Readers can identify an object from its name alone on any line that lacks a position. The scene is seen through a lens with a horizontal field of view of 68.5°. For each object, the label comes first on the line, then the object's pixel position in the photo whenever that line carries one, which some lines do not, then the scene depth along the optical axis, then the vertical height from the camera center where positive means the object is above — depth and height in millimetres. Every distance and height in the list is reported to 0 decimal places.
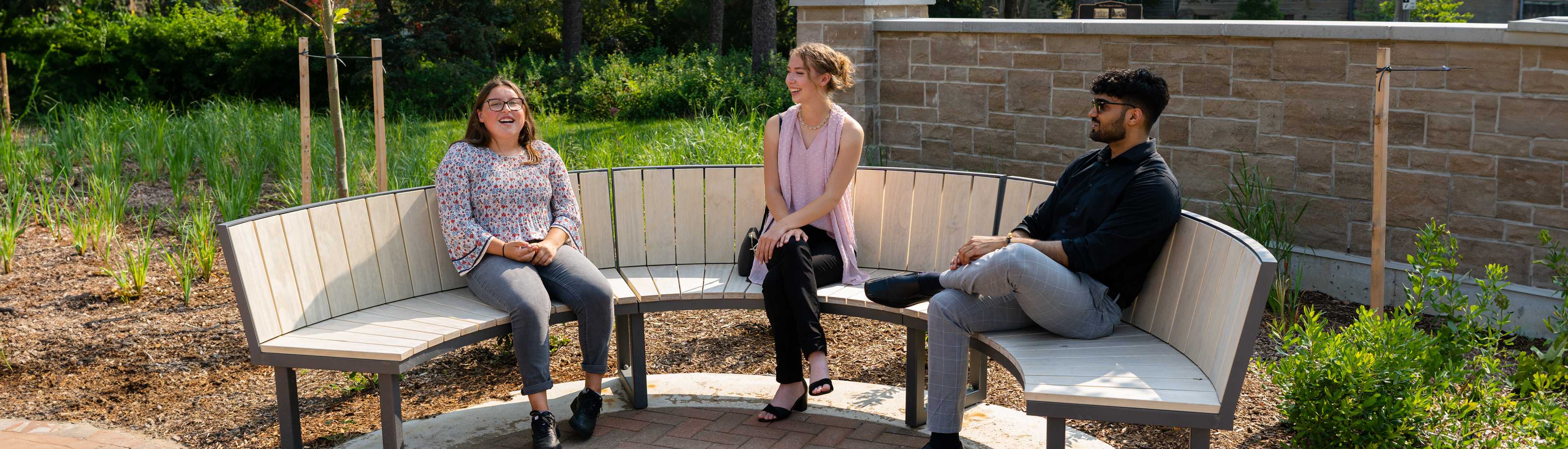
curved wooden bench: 2879 -632
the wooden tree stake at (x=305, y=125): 4574 -148
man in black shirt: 3225 -495
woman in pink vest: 3785 -419
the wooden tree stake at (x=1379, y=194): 3863 -376
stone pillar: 7059 +335
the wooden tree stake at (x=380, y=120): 4547 -127
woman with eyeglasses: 3568 -492
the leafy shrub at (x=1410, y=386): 3068 -835
